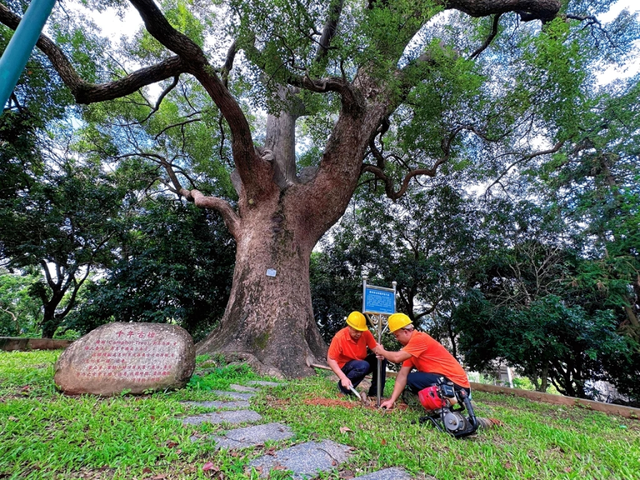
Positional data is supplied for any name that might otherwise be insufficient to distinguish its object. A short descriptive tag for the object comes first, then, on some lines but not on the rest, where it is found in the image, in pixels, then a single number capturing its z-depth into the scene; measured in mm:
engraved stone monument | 2943
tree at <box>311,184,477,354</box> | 9242
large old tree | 4469
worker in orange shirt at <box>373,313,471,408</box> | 2939
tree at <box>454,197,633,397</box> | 6484
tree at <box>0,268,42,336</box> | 10312
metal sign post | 3650
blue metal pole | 1640
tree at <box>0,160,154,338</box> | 7680
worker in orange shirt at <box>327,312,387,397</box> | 3572
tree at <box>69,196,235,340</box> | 7939
